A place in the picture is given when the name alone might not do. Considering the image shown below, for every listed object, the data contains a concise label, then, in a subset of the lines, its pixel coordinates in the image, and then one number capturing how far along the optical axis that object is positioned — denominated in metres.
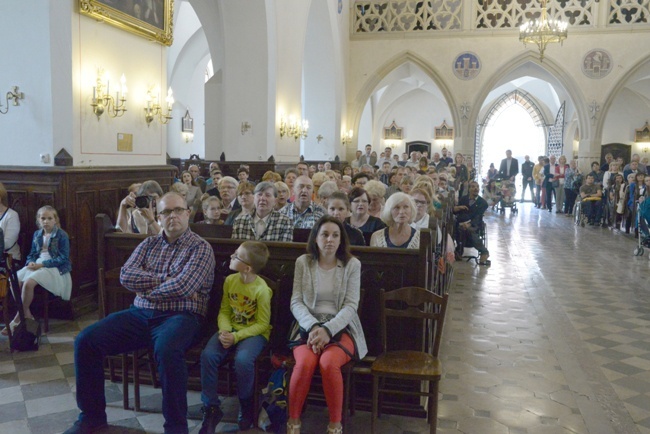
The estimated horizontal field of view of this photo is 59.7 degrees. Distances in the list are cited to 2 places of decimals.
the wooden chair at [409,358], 3.37
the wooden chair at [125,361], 3.77
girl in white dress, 5.36
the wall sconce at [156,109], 7.30
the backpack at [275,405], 3.55
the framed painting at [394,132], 27.02
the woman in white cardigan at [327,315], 3.34
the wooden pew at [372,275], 3.81
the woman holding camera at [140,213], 5.24
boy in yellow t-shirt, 3.44
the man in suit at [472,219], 9.01
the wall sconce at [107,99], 6.25
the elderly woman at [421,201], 5.89
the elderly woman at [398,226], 4.66
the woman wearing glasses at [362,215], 5.23
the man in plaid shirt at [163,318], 3.37
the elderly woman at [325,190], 6.21
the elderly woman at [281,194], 6.16
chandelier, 14.41
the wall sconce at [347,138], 18.87
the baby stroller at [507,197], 16.89
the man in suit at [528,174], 20.80
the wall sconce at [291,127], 12.34
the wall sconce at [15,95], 5.75
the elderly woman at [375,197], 6.01
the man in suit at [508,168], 20.11
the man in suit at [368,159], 15.89
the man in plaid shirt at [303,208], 5.34
